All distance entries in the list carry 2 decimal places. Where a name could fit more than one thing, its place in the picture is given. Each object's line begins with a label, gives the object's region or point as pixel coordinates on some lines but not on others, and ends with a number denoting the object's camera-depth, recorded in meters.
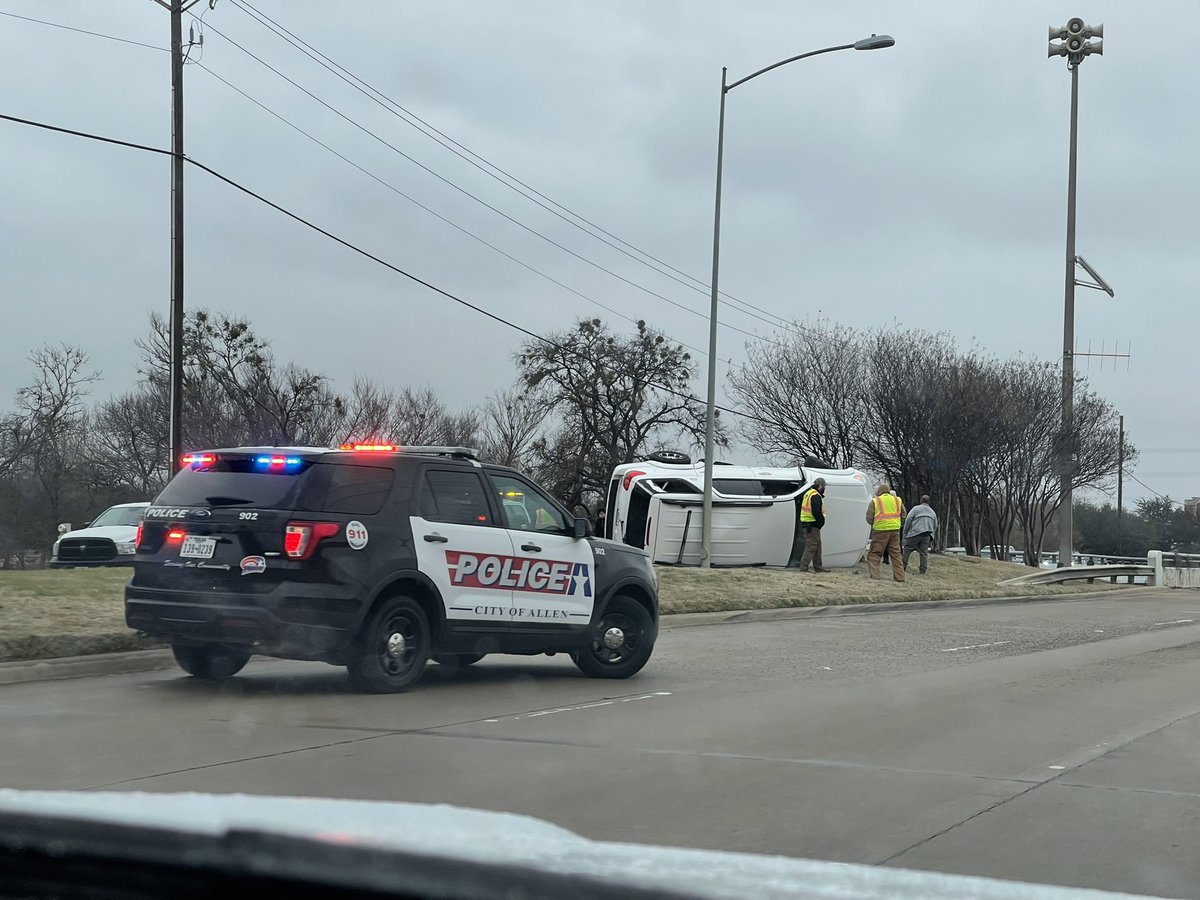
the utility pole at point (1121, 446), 46.88
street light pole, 23.39
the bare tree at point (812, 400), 42.28
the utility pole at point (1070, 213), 35.28
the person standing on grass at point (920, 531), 27.28
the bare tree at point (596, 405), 55.06
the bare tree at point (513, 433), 63.38
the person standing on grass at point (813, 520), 24.59
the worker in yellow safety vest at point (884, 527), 24.78
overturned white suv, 25.28
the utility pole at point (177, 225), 23.27
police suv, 9.20
